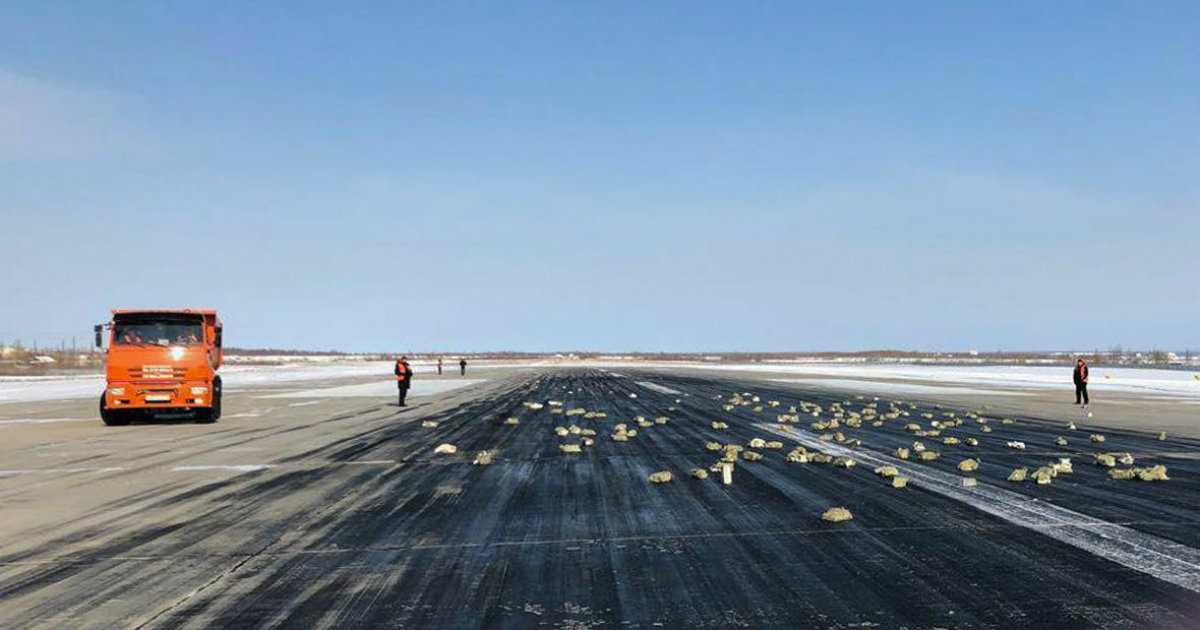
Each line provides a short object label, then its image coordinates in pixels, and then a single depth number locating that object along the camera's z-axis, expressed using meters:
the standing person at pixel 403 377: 29.91
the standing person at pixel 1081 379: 28.52
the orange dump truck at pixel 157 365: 22.44
